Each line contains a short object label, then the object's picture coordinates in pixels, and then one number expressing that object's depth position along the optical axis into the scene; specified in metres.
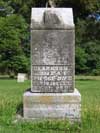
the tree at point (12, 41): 25.82
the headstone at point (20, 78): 21.12
